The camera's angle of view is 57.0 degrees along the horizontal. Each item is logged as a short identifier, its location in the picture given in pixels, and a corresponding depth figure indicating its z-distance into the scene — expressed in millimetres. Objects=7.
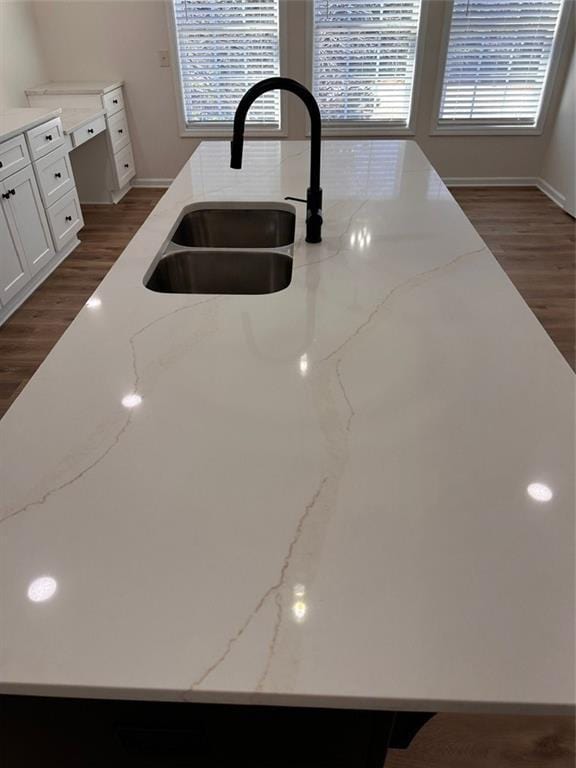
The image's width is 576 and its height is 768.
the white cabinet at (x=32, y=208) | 3062
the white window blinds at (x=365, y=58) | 4371
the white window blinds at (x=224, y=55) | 4391
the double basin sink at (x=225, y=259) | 1514
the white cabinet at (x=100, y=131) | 4344
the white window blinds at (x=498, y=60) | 4359
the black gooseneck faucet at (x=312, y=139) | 1264
